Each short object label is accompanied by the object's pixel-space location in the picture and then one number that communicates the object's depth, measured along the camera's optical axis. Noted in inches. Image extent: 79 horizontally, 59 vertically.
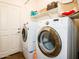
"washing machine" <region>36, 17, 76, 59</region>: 29.0
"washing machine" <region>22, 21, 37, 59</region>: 48.7
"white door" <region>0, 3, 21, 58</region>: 67.3
